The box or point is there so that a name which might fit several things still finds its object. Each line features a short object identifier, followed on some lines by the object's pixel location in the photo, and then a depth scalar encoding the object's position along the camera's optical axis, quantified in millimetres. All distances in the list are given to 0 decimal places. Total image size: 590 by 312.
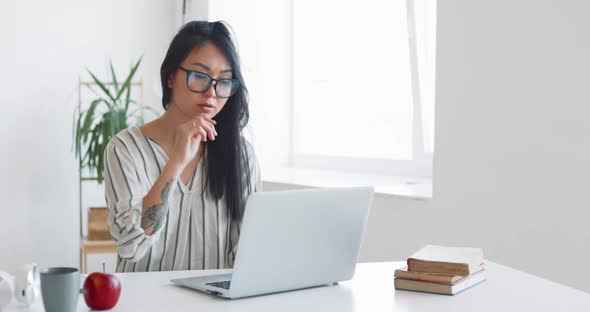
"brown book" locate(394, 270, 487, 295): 1741
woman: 2023
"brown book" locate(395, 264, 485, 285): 1742
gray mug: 1460
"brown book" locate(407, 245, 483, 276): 1774
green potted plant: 4250
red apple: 1533
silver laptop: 1638
